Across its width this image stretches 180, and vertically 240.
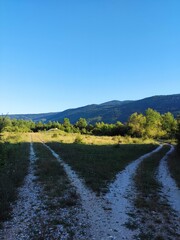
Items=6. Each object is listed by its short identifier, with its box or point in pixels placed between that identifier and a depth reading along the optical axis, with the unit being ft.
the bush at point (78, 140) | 138.47
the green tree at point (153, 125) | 247.29
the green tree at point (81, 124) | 376.81
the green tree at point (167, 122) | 276.54
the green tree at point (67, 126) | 341.69
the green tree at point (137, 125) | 250.29
